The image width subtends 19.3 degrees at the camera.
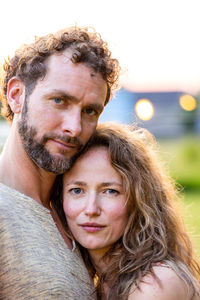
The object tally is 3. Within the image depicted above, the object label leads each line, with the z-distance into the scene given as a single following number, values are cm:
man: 266
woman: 300
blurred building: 2569
